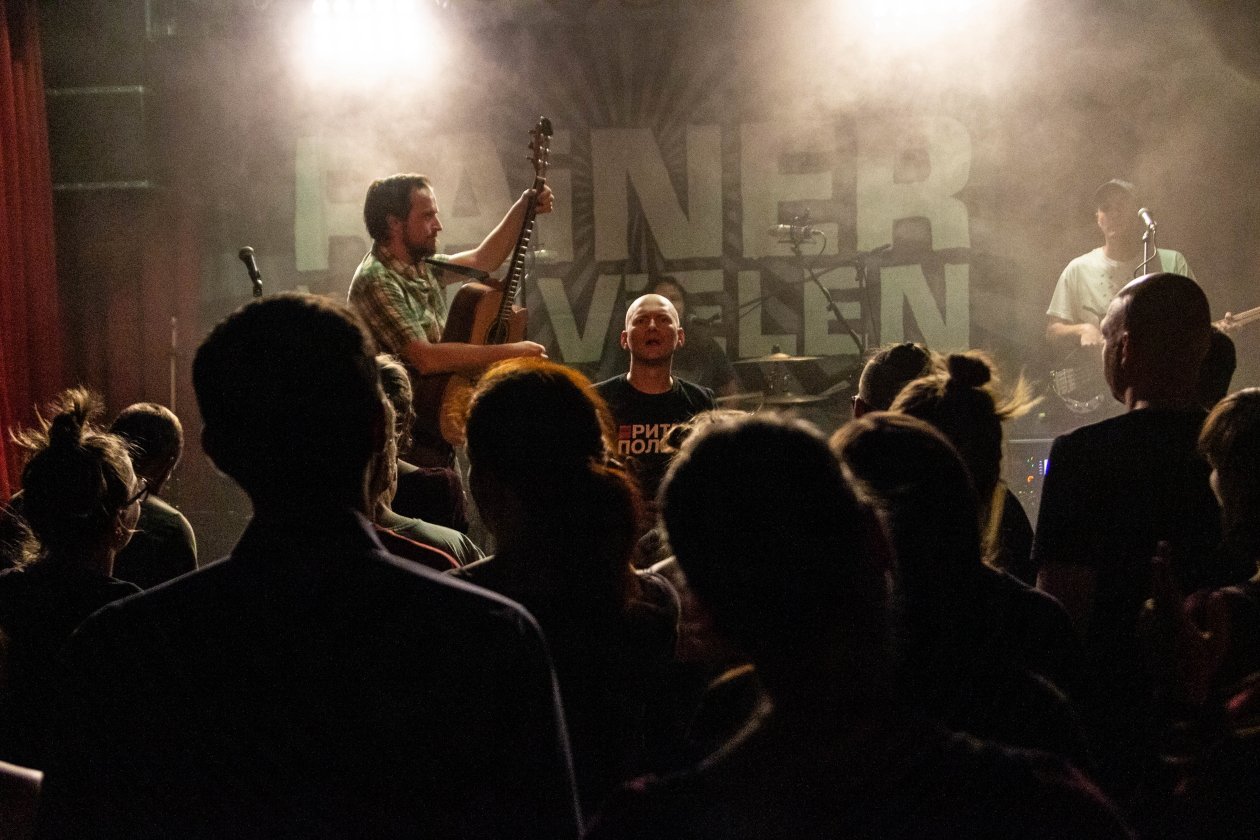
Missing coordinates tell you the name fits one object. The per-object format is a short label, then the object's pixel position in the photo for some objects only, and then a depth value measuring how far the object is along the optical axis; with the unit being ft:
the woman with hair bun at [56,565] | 6.76
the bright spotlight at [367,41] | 26.73
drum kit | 22.49
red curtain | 23.91
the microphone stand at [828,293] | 25.70
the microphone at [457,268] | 16.47
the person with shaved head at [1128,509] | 7.63
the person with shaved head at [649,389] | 15.43
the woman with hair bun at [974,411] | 6.59
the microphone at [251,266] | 15.26
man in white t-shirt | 25.02
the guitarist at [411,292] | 15.42
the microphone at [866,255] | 27.61
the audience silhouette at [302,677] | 3.68
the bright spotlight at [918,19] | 26.53
